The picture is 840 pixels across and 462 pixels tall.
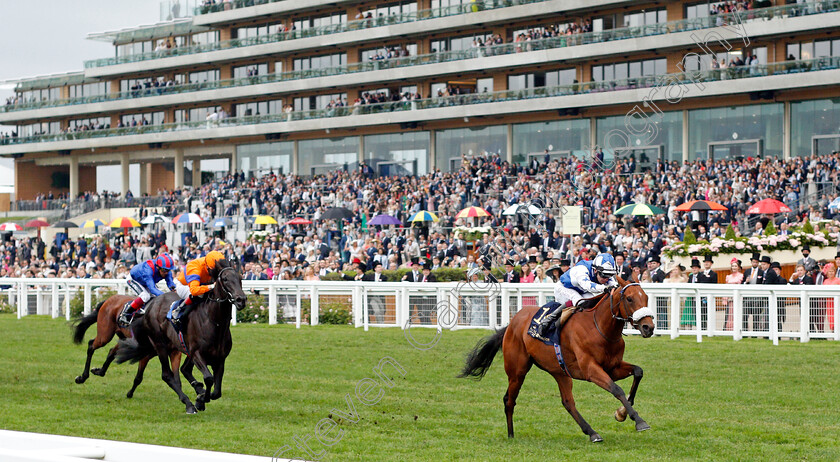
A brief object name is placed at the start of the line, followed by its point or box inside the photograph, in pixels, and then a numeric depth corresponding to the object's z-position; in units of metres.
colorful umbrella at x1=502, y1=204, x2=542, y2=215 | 21.38
